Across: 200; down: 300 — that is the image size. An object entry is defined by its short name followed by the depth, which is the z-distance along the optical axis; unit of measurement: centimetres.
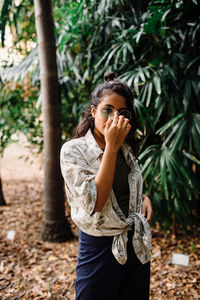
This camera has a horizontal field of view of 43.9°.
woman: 87
